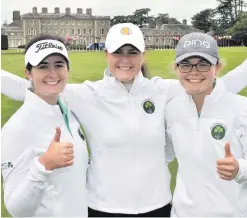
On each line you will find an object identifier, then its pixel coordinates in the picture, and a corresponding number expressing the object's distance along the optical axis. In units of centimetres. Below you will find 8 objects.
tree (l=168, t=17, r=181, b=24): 9788
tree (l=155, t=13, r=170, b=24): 9481
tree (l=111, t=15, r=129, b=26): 7461
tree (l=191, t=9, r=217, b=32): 9562
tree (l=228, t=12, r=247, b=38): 8050
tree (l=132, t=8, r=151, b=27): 7419
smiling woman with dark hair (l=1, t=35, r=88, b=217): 247
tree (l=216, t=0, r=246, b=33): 9288
